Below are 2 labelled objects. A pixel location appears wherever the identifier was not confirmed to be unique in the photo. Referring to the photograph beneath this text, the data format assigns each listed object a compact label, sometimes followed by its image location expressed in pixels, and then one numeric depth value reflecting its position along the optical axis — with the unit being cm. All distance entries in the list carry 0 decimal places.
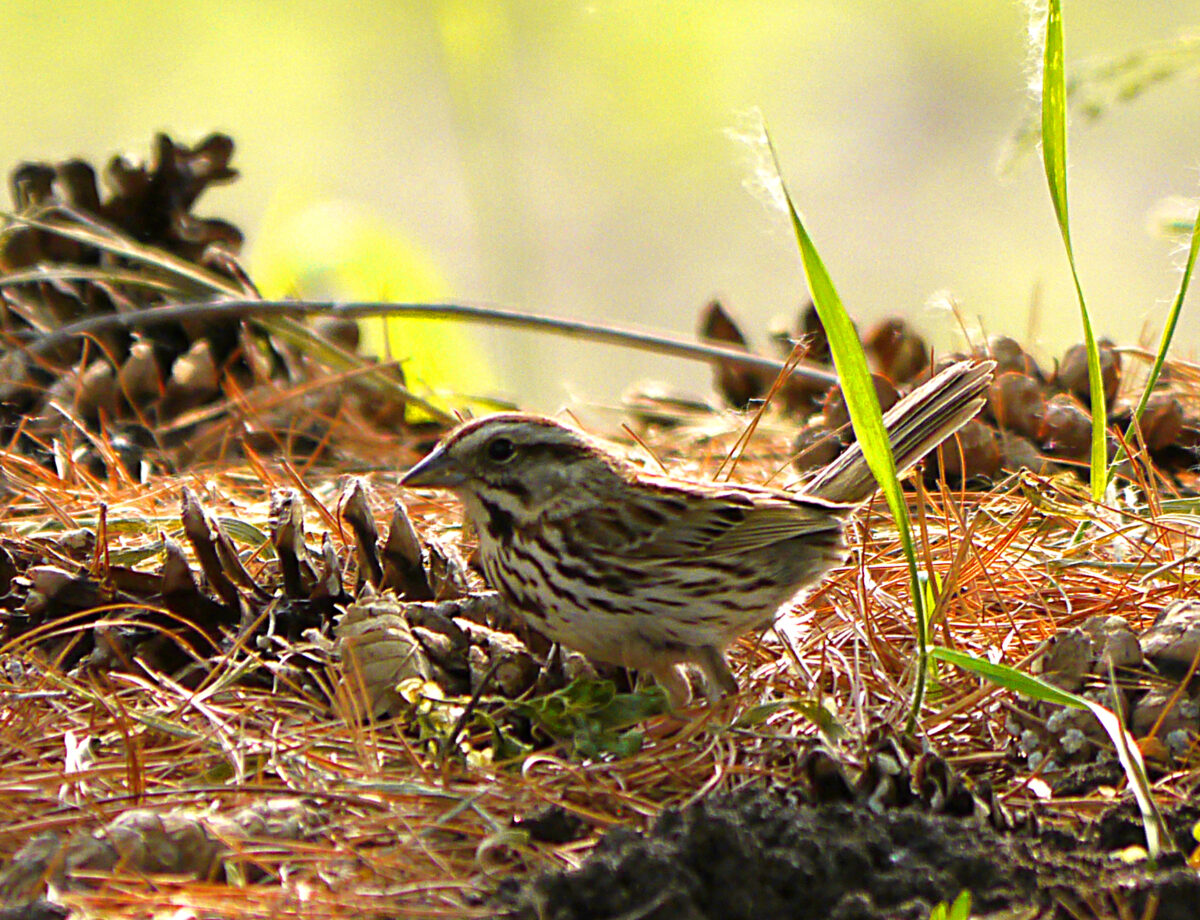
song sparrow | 576
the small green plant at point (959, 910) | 337
